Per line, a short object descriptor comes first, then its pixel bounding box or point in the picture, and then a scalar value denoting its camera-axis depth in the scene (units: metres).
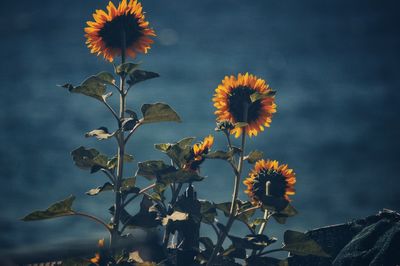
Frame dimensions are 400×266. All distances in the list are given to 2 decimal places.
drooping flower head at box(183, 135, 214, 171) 5.98
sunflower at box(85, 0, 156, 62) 6.61
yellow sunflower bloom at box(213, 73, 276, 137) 6.50
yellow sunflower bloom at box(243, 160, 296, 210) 5.96
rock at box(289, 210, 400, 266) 5.83
